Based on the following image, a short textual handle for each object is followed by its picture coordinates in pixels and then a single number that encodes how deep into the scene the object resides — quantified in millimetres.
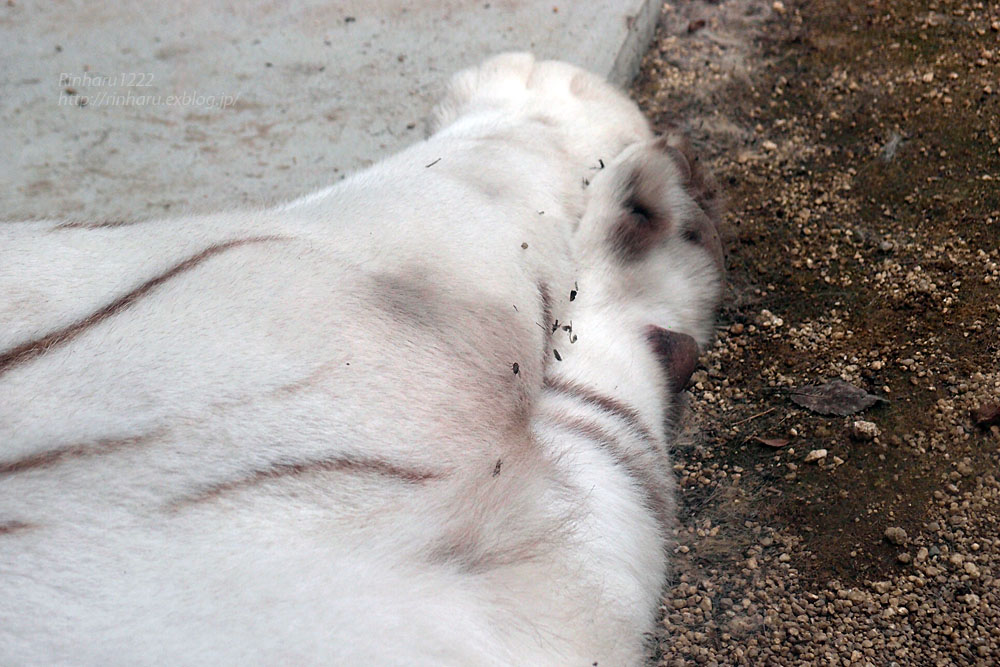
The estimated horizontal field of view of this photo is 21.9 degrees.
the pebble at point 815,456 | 1398
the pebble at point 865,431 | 1400
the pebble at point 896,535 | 1350
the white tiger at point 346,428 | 1187
